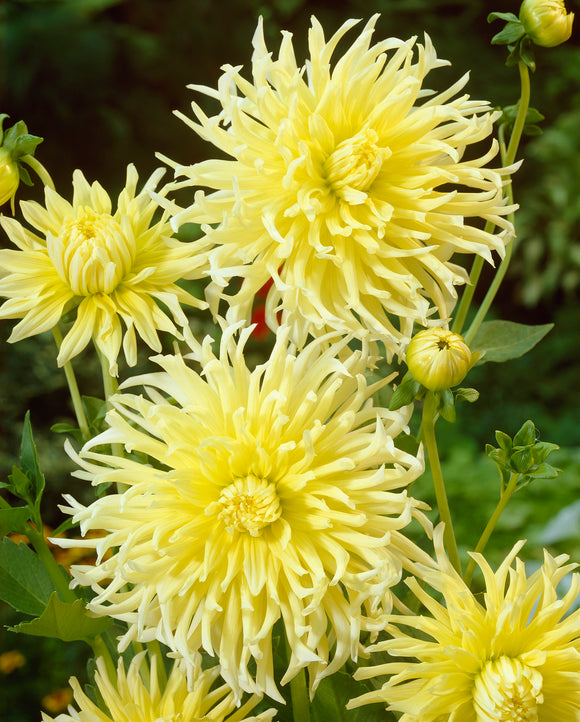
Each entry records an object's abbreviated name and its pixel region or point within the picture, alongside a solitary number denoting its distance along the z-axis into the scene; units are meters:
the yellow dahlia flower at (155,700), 1.08
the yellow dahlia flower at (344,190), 1.08
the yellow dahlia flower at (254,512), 1.04
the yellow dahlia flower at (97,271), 1.10
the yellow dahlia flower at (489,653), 1.05
